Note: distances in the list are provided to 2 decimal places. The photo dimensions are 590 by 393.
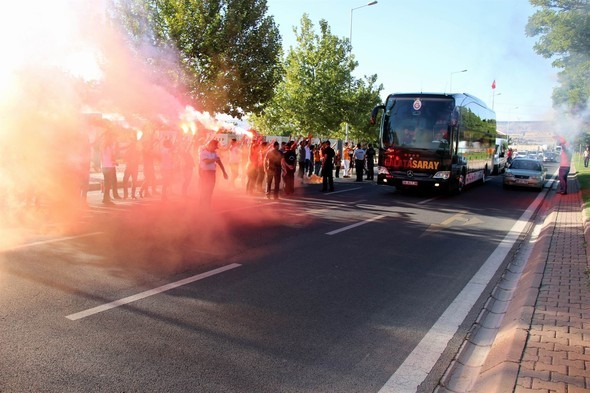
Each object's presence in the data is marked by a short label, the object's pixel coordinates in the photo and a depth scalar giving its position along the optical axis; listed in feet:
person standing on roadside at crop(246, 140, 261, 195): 50.61
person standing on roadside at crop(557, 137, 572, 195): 51.76
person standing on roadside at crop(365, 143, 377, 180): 73.36
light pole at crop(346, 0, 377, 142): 103.88
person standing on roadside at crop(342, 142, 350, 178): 81.71
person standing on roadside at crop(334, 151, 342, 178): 81.60
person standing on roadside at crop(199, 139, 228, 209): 34.81
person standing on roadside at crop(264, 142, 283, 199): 45.57
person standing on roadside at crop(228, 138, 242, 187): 53.83
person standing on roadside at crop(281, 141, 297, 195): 48.34
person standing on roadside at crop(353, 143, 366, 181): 70.95
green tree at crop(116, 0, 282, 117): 57.82
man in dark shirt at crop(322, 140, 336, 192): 52.42
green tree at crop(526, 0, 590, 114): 49.29
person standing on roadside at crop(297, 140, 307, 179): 70.18
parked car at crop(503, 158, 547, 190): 61.77
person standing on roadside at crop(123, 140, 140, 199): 42.19
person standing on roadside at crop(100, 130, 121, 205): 38.37
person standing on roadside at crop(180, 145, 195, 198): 44.73
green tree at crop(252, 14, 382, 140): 118.01
